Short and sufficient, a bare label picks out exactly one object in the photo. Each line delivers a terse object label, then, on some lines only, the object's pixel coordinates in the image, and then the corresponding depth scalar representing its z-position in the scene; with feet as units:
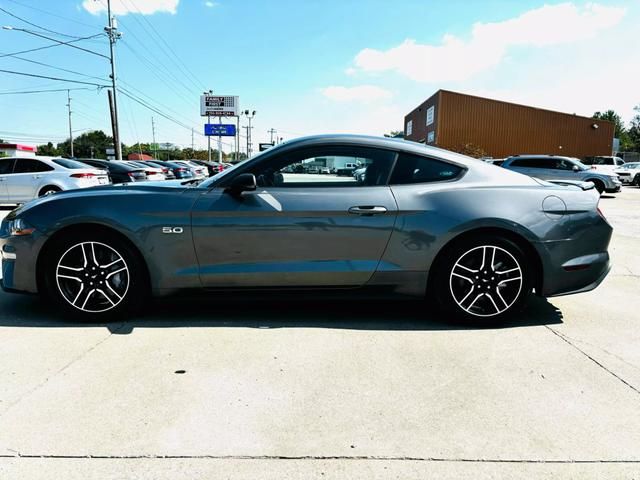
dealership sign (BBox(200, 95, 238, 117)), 157.00
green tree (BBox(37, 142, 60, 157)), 347.65
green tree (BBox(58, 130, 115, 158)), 372.38
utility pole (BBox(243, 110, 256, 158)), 282.77
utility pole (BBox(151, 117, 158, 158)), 338.34
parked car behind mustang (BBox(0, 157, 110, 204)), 37.29
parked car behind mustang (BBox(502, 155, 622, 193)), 56.80
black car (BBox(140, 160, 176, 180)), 62.83
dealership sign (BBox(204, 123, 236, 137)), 164.47
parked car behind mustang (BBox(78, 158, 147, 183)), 50.00
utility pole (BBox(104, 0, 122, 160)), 91.35
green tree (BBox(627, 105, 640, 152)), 254.51
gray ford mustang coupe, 11.24
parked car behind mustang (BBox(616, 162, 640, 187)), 86.28
